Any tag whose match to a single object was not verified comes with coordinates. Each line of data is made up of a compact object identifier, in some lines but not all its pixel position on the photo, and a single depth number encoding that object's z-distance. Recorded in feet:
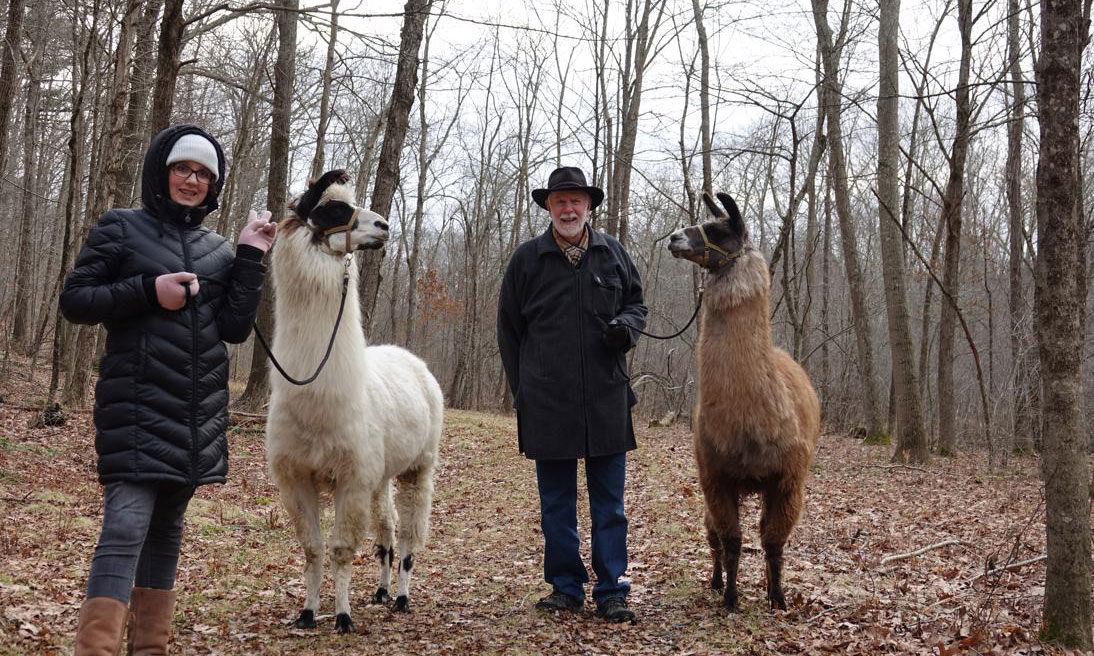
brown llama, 14.89
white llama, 14.12
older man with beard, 15.29
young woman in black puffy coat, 9.66
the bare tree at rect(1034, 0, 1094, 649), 11.74
